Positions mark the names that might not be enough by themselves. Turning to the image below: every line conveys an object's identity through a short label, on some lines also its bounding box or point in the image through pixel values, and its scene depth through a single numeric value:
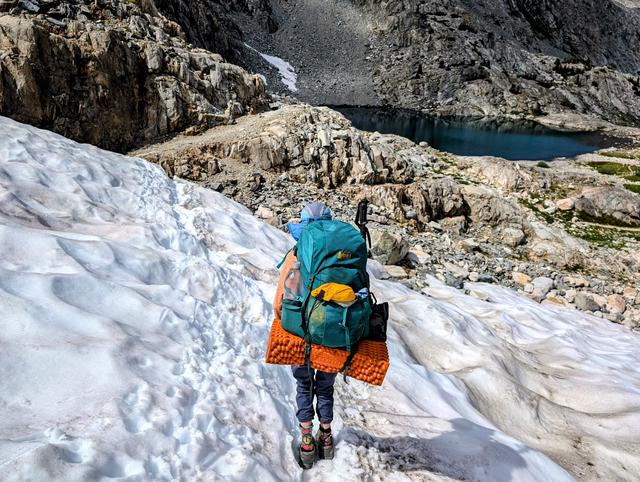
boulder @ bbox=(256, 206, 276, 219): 17.78
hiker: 4.29
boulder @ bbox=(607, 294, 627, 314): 19.38
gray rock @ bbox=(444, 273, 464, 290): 16.64
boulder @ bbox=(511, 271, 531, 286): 20.20
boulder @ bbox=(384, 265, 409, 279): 15.28
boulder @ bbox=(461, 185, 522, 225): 28.14
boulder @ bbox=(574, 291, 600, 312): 18.61
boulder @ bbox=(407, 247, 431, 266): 18.44
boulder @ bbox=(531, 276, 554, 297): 19.43
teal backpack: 3.88
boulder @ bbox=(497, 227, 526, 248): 25.88
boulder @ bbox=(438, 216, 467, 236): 25.64
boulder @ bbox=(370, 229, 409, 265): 16.75
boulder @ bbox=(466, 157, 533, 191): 37.41
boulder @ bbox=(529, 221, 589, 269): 24.58
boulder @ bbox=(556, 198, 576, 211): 33.81
